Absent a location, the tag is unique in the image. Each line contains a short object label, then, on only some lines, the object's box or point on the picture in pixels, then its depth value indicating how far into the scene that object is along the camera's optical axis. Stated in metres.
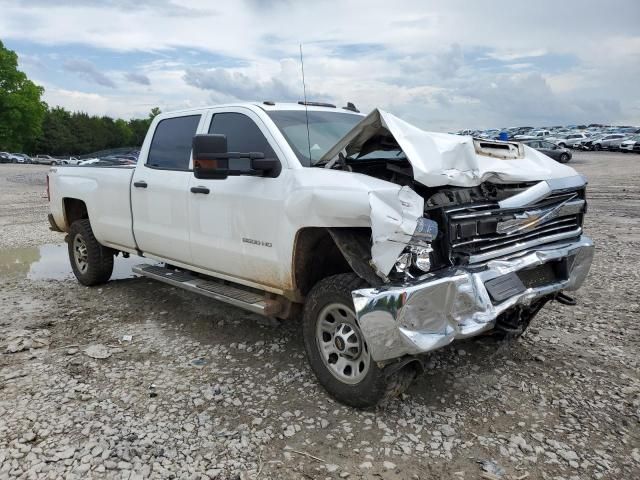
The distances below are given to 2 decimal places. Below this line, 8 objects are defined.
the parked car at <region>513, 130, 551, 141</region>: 55.19
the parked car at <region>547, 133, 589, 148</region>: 44.88
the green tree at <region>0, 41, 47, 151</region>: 62.62
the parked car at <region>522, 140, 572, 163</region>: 32.12
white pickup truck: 3.15
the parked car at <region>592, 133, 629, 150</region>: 41.19
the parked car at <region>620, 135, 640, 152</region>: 38.47
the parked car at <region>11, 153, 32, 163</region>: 59.66
